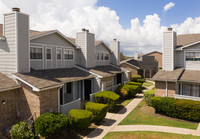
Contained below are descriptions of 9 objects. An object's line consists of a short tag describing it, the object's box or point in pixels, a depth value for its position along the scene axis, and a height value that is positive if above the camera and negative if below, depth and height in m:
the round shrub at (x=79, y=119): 10.59 -3.71
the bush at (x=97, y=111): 12.20 -3.61
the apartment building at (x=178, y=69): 17.33 -0.56
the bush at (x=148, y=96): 17.41 -3.57
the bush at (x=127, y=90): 20.12 -3.37
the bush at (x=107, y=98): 15.24 -3.32
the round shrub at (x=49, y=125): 9.41 -3.66
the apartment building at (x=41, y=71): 10.96 -0.62
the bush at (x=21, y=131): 9.59 -4.15
